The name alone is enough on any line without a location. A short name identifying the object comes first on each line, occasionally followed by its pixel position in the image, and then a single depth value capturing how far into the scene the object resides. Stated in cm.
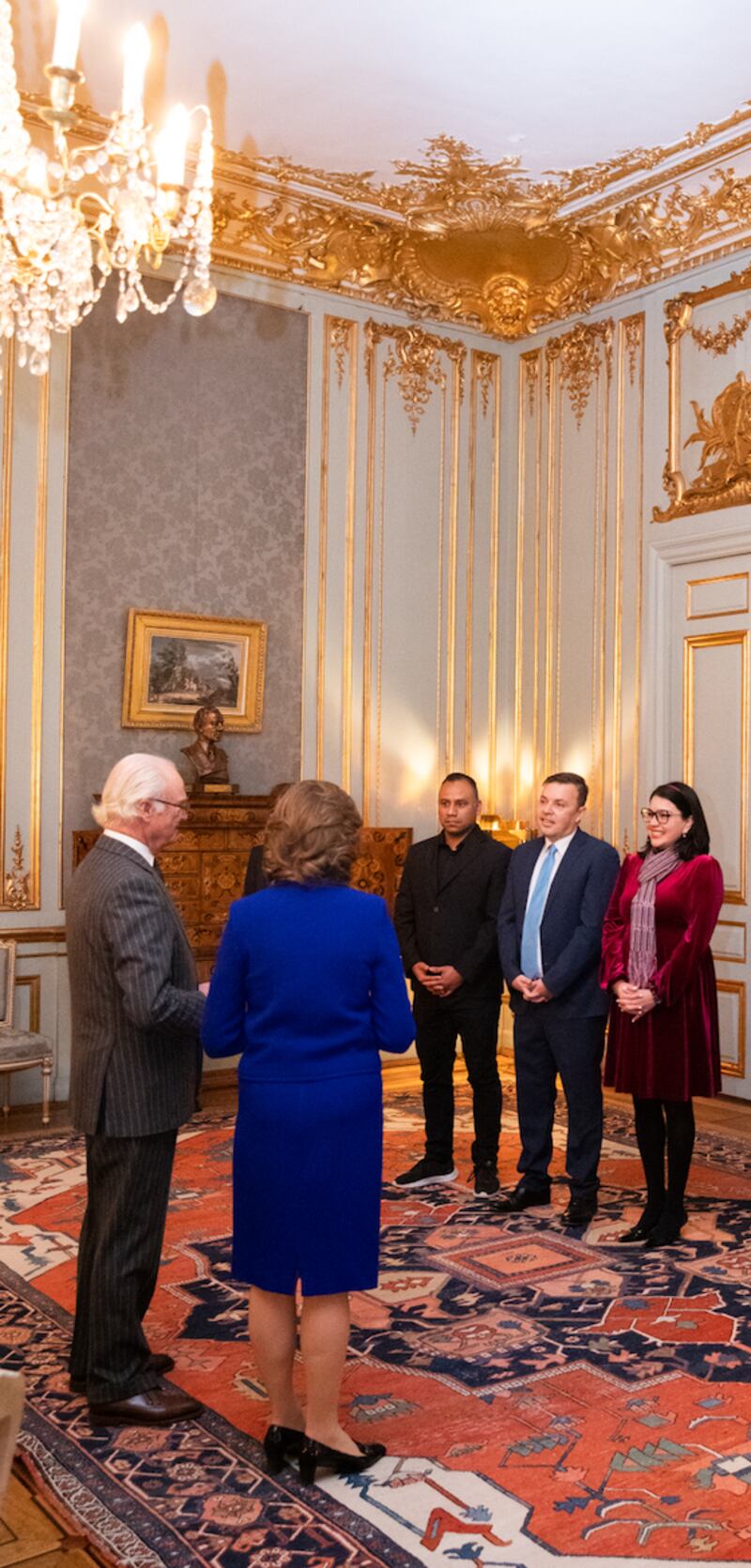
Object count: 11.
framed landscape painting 730
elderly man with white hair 319
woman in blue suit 285
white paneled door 731
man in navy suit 490
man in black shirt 533
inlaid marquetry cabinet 693
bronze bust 735
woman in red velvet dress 456
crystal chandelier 452
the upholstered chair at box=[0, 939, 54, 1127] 625
